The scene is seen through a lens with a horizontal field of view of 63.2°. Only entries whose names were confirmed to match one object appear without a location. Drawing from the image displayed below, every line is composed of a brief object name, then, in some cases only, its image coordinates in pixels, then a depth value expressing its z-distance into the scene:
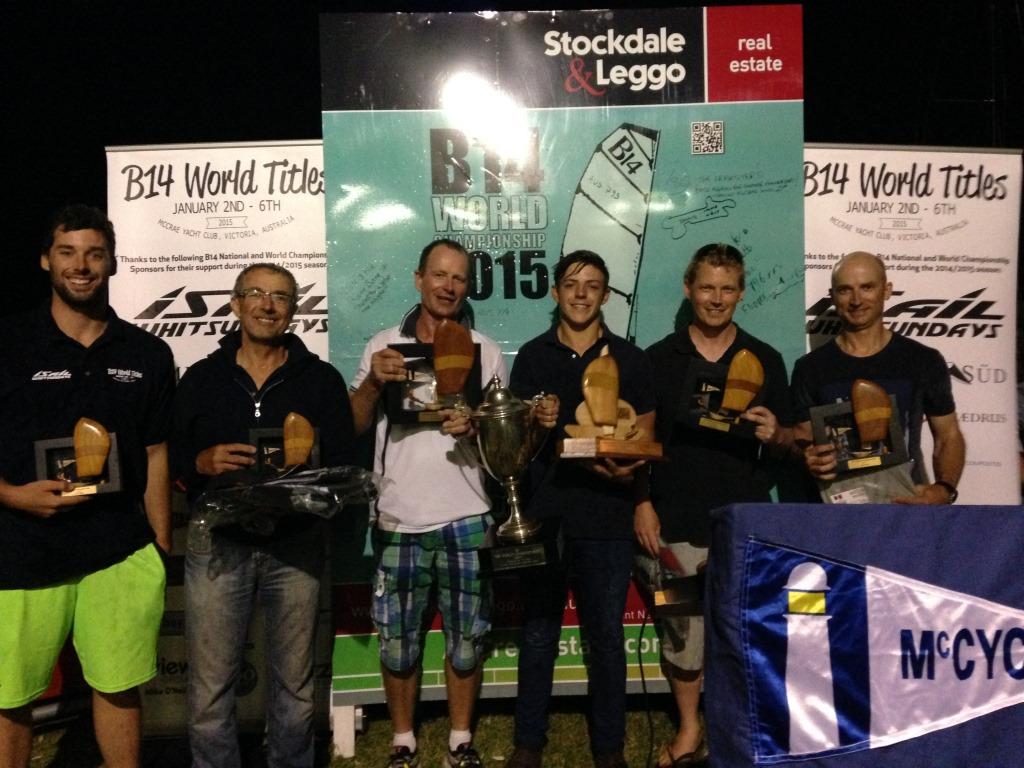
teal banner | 3.59
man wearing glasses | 2.77
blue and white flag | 2.02
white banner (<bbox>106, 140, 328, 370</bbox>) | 3.72
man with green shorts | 2.57
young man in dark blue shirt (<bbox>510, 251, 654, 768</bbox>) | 3.00
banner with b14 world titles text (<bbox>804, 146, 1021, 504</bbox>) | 3.80
